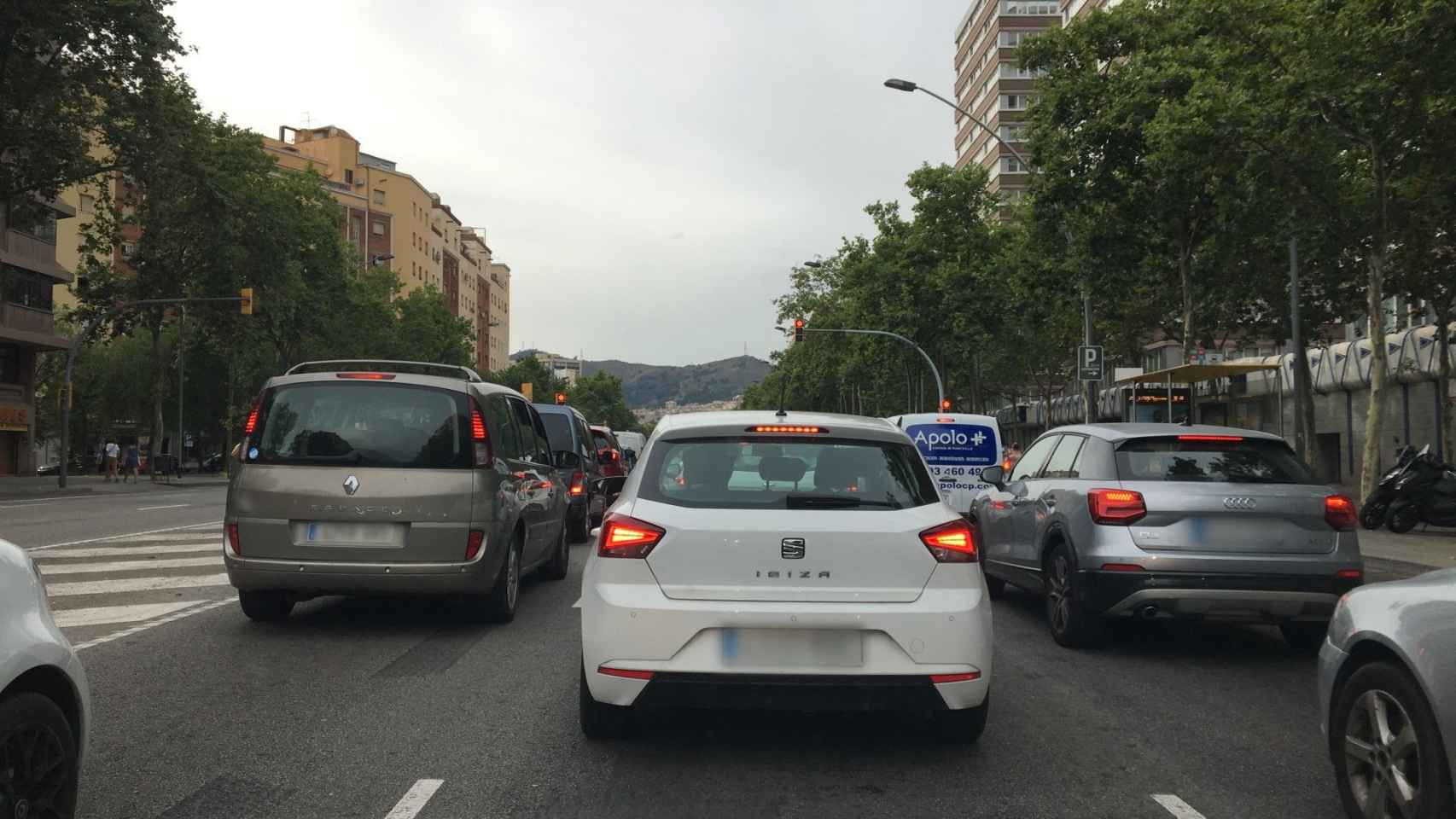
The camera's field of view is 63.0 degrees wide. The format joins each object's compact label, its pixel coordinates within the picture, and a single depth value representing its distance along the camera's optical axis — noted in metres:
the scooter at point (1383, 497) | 18.19
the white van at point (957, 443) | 16.95
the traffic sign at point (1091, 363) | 23.94
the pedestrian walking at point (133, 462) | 45.52
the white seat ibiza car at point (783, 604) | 4.57
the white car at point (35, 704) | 3.12
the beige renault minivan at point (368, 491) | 7.65
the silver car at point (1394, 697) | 3.41
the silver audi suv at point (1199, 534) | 6.96
